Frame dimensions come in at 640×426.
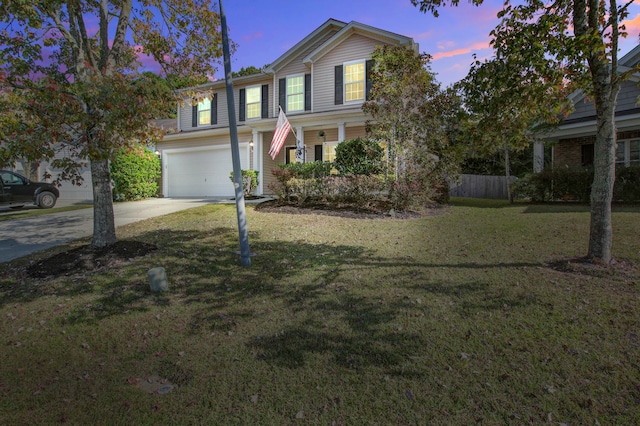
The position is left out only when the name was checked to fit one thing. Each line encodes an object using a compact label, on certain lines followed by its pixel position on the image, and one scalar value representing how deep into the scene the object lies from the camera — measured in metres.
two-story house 15.95
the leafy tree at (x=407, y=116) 11.16
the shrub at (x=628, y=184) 11.57
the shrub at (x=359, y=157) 11.83
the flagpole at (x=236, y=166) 5.93
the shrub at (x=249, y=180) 16.19
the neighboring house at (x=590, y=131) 12.91
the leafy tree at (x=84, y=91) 5.23
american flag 13.30
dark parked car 14.51
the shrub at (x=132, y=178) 16.78
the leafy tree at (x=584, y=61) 4.69
